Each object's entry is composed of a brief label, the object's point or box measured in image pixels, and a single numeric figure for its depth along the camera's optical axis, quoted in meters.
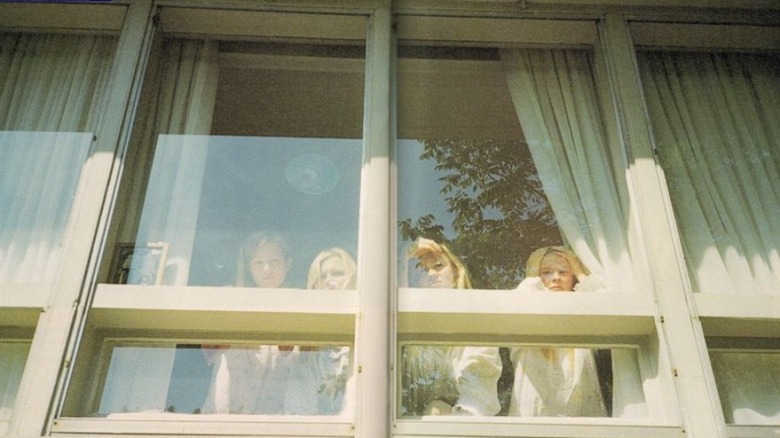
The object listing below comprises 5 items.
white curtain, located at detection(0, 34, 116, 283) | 2.16
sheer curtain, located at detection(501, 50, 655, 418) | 2.16
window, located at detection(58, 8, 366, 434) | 1.90
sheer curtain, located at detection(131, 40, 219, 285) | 2.19
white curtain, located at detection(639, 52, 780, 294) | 2.26
